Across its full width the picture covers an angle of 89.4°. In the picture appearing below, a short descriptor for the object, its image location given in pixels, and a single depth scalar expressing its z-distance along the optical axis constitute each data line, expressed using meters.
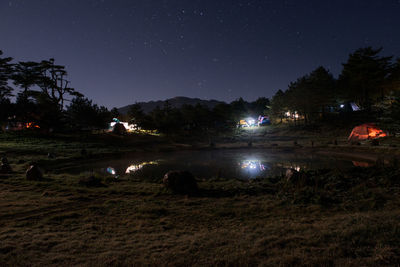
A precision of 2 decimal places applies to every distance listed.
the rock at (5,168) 12.62
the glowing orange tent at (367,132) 24.95
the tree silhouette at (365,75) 38.59
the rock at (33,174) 11.13
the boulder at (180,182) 9.02
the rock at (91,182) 10.09
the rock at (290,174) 9.78
